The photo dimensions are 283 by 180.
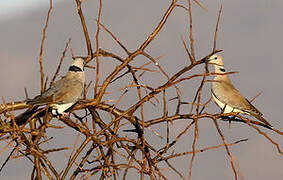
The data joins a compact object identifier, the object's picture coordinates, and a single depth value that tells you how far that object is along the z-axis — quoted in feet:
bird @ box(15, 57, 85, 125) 29.73
